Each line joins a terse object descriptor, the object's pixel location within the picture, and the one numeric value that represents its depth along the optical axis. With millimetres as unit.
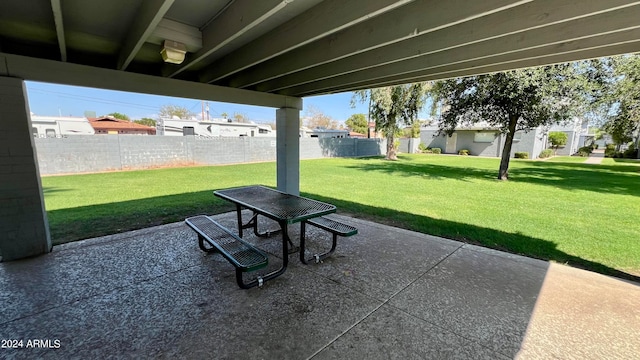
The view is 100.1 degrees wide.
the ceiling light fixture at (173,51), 2680
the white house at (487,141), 22281
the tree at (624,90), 8609
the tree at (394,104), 14484
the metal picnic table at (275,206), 2796
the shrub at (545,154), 23094
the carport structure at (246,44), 2072
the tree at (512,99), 8223
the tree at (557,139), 26219
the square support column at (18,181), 2992
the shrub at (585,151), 26453
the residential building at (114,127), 29141
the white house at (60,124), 22234
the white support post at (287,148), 5359
